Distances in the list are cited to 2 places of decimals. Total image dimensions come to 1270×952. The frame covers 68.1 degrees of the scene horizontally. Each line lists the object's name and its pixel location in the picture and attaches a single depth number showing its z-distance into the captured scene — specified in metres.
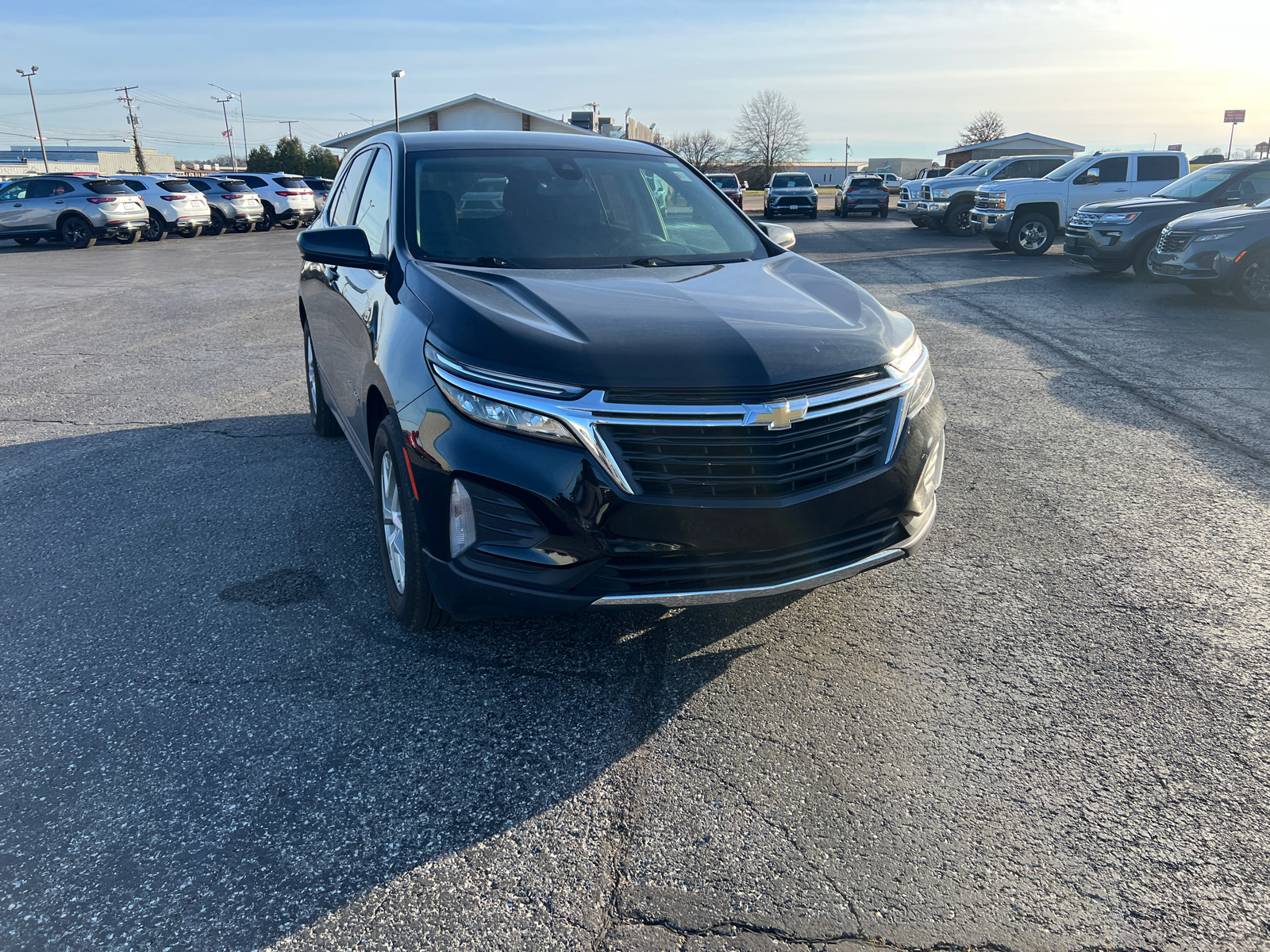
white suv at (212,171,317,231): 31.36
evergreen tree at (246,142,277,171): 63.16
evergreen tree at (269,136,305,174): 62.41
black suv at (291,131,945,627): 2.76
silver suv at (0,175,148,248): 23.84
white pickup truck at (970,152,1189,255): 18.81
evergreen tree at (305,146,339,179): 63.19
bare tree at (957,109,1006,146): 93.88
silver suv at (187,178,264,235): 28.92
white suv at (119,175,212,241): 26.11
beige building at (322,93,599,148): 56.03
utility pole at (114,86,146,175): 85.56
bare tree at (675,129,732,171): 96.00
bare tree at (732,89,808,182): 92.81
